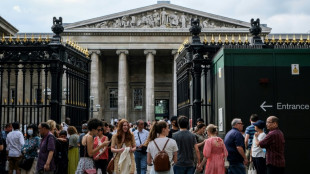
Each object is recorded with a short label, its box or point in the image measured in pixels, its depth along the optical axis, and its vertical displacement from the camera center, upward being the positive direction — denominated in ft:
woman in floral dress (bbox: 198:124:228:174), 26.76 -3.12
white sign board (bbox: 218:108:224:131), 35.36 -1.21
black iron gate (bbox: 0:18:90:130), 39.65 +4.93
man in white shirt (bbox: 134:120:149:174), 39.28 -4.01
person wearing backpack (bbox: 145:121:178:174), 23.65 -2.52
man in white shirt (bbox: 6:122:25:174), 38.47 -3.17
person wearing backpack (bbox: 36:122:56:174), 26.86 -2.91
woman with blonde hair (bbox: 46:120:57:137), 31.14 -1.29
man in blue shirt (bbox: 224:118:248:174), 28.09 -2.85
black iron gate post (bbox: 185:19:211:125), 38.14 +4.19
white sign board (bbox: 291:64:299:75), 35.14 +3.11
